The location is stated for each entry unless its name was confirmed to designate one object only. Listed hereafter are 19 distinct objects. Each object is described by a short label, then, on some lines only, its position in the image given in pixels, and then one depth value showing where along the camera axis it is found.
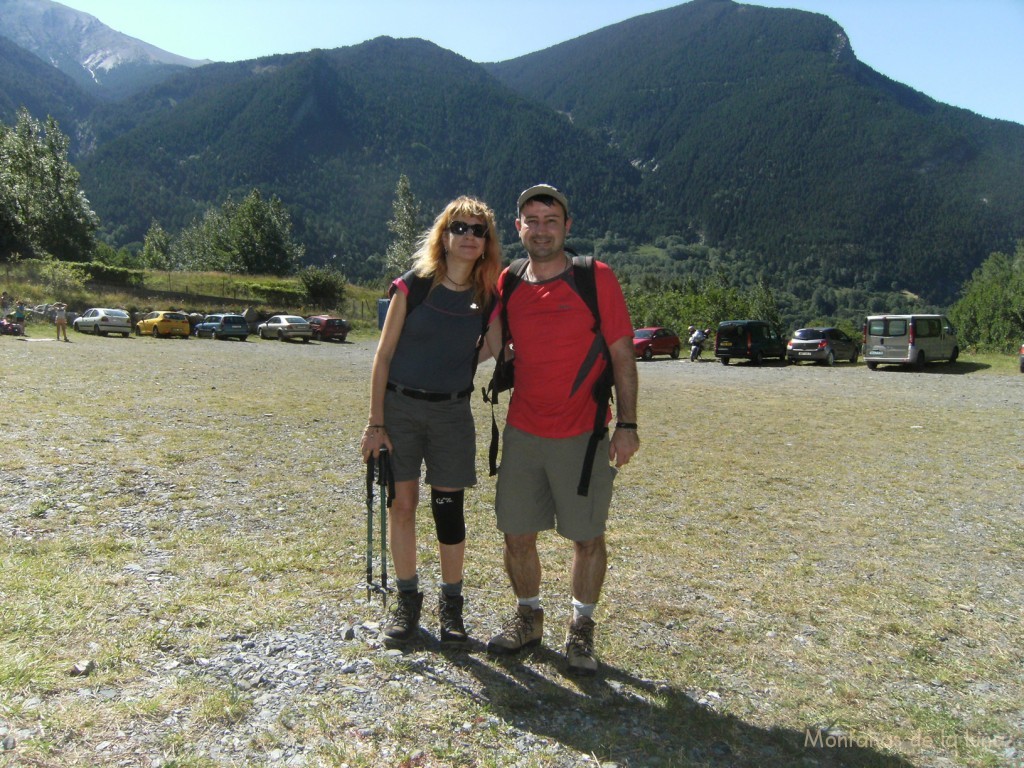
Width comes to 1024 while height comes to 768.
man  3.22
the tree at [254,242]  83.75
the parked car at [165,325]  36.72
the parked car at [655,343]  33.88
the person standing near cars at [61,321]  29.41
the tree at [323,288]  55.25
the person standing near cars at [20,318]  30.69
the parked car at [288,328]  39.53
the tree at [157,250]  95.31
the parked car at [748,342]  29.38
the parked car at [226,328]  38.69
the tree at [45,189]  62.06
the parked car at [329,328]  41.06
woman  3.35
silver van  24.27
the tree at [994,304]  55.75
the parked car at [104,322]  35.56
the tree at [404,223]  75.50
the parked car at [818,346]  28.45
